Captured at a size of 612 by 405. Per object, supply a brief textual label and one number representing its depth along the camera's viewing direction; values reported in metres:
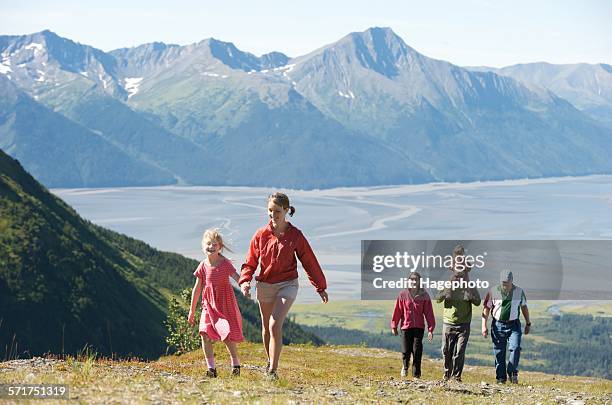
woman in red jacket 15.52
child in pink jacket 19.95
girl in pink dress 16.28
